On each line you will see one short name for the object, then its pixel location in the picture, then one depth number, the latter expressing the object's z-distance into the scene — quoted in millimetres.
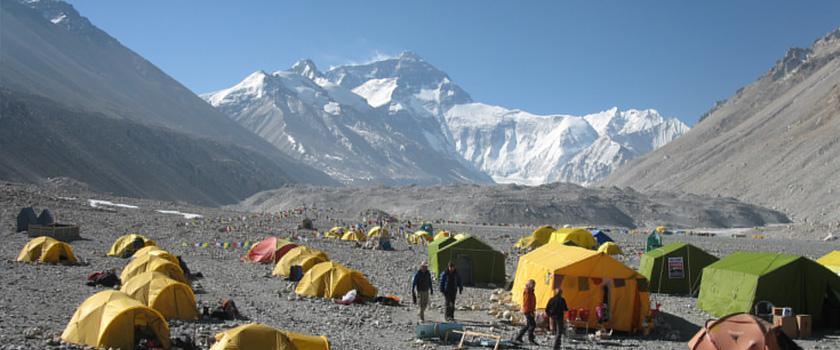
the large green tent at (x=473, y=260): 23344
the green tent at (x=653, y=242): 38419
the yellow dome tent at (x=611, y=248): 37062
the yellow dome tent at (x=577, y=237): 38250
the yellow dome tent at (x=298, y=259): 23217
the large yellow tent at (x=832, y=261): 20734
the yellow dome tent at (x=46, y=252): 23505
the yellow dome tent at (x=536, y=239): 41562
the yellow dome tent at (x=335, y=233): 45647
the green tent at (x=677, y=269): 21594
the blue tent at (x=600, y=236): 43106
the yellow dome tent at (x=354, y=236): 42844
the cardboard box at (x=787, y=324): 14484
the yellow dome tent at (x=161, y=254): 20344
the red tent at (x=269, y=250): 28078
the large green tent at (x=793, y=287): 15484
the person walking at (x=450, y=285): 15297
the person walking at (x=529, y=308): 12938
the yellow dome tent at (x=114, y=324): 11250
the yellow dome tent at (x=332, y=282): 18297
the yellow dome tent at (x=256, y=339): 9734
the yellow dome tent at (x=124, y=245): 28094
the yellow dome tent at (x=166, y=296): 14203
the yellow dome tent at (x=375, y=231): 46000
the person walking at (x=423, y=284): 15273
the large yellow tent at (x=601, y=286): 14664
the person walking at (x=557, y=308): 12516
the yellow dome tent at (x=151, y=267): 17891
